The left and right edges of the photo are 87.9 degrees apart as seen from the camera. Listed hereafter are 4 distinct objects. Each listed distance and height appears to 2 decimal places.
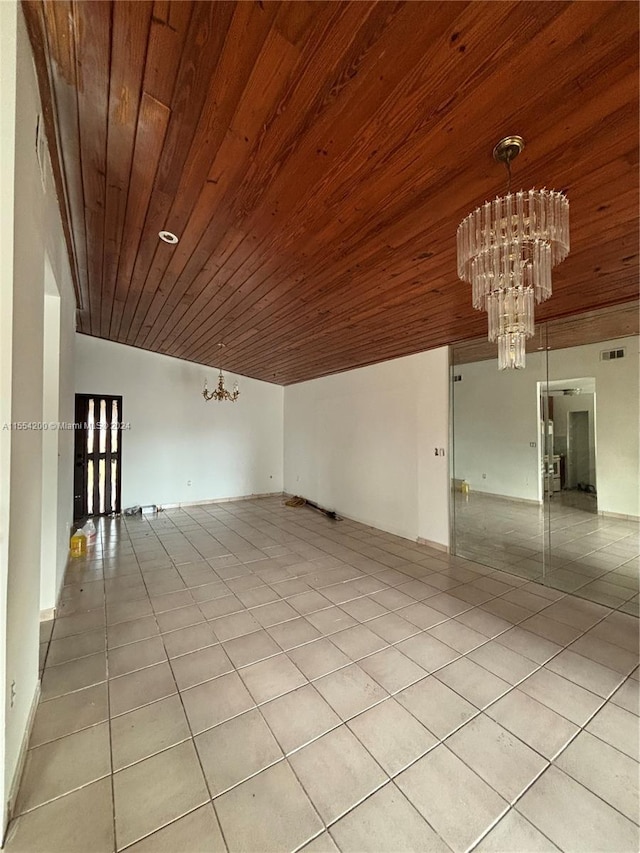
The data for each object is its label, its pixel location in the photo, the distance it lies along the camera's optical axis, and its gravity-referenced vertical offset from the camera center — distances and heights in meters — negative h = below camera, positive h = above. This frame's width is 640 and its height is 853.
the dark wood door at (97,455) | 5.75 -0.38
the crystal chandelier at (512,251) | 1.48 +0.84
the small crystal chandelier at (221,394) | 5.32 +0.62
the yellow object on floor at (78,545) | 4.09 -1.39
